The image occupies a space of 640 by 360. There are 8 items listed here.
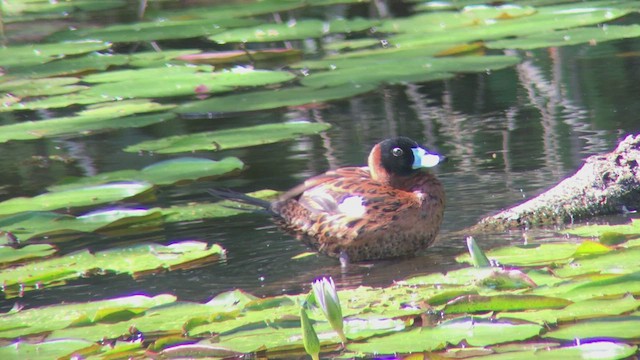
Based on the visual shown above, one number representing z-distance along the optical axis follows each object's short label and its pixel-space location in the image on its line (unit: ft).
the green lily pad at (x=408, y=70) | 60.75
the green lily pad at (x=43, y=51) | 75.87
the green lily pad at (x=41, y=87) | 65.80
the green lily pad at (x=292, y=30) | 75.97
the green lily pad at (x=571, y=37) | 65.16
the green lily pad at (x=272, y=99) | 57.98
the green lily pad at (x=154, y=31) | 78.69
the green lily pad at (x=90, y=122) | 55.72
